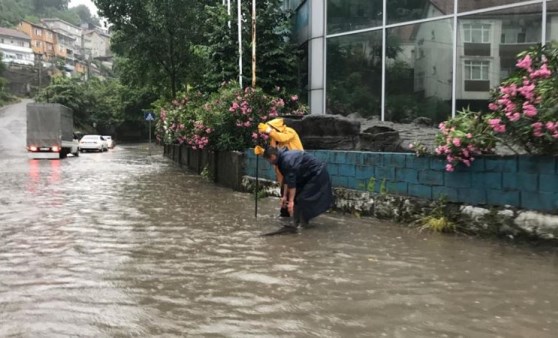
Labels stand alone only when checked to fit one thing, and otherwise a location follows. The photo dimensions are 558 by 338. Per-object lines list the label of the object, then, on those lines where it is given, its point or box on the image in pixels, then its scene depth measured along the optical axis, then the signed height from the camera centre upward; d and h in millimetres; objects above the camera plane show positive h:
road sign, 34125 +1507
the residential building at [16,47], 81438 +14108
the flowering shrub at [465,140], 6977 -9
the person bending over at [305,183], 7738 -650
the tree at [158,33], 27391 +5529
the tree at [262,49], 16891 +2927
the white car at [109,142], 46625 -314
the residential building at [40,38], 88812 +17252
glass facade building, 11164 +2095
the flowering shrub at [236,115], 13016 +588
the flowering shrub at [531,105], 6162 +408
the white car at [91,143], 40406 -344
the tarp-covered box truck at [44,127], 29922 +632
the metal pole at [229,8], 18252 +4452
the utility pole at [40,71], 77506 +9678
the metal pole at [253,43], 14626 +2649
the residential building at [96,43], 115625 +20905
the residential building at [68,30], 102188 +21582
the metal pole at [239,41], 15952 +2909
